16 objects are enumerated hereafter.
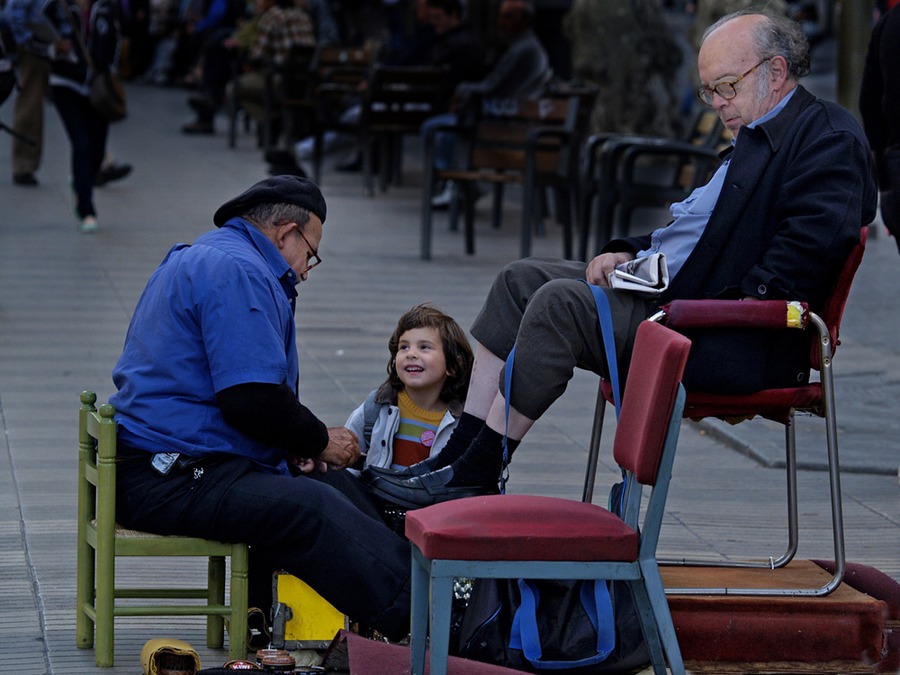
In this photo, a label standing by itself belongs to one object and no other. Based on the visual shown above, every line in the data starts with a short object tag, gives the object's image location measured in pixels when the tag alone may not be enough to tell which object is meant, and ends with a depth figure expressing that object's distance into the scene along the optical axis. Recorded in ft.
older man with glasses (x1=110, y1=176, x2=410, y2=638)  24.04
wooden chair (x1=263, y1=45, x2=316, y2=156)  103.30
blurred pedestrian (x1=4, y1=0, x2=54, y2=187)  90.74
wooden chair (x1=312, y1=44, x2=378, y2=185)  94.63
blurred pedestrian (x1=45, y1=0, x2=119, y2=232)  73.67
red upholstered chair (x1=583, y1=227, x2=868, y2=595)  25.22
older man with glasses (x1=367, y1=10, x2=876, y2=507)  25.84
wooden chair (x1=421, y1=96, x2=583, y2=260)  69.56
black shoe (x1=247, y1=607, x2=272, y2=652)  25.48
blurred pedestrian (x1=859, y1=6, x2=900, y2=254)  39.40
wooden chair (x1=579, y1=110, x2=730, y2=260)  60.39
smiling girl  30.04
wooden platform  24.95
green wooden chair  23.99
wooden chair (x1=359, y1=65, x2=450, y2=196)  87.45
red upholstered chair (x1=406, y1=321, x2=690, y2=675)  21.47
